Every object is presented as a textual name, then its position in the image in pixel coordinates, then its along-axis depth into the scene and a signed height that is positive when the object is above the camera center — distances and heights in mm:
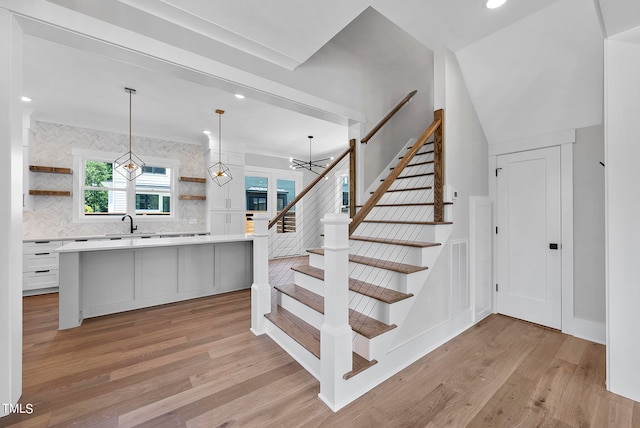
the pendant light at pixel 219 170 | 5792 +1006
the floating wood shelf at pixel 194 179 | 5887 +800
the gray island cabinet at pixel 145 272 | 2930 -759
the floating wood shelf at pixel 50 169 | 4535 +799
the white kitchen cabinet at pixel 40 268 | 4164 -838
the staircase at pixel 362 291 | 1747 -635
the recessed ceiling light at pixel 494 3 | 2059 +1655
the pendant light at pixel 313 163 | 6523 +1463
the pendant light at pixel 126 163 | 5340 +1020
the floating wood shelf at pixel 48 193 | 4534 +392
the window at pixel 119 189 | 5094 +530
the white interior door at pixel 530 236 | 2891 -240
